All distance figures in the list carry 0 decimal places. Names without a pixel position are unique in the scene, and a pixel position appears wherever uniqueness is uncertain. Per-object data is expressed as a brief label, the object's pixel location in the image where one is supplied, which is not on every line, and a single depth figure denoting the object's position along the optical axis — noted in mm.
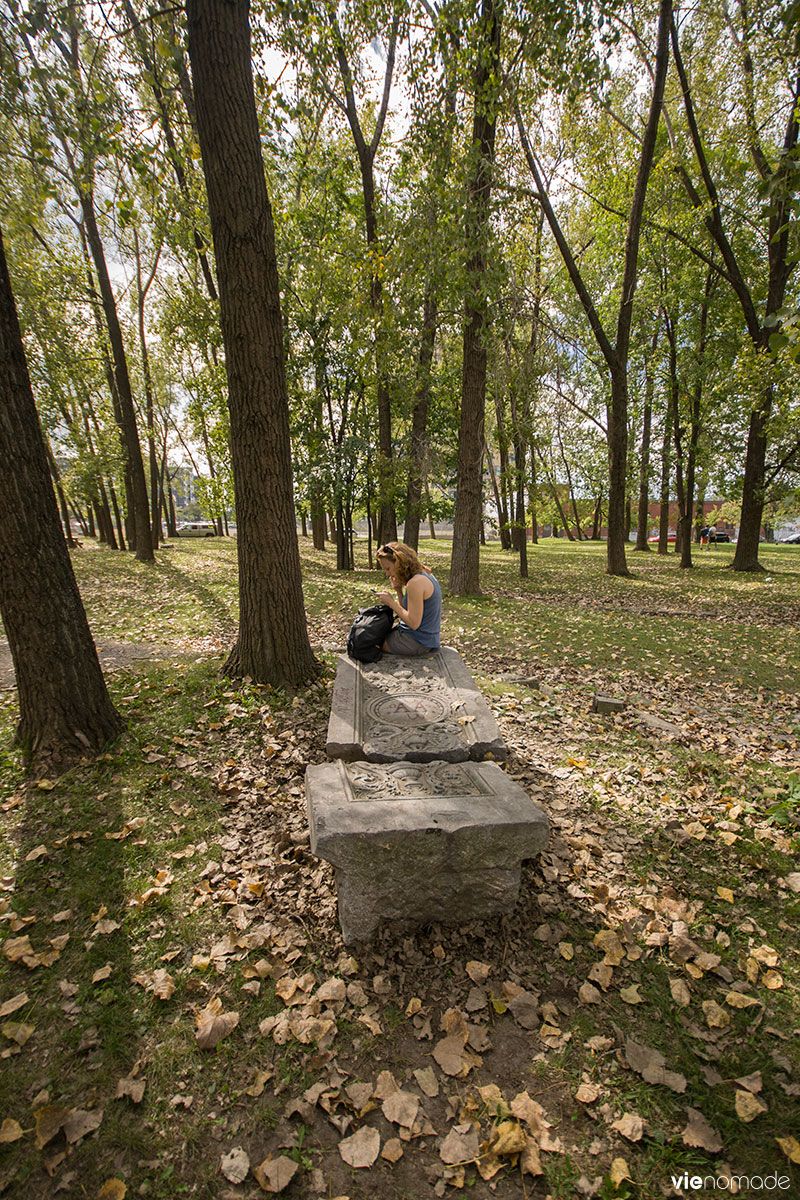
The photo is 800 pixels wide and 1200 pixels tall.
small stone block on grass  5906
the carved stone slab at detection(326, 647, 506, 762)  3836
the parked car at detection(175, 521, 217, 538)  40684
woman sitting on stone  5191
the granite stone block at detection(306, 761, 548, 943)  2746
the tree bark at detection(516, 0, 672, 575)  11891
